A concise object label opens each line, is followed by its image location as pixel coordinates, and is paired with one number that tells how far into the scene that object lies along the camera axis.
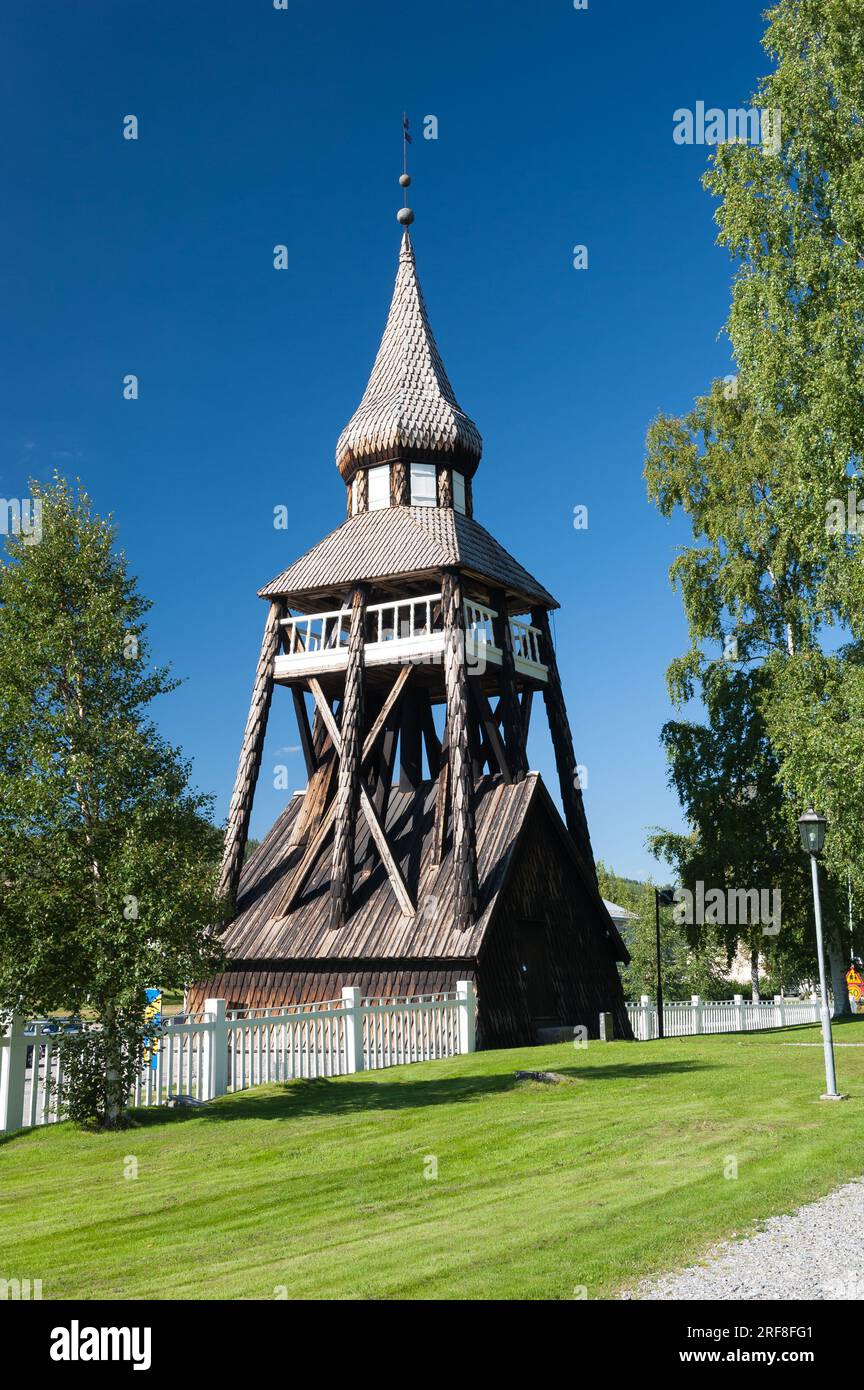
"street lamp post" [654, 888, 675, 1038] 32.97
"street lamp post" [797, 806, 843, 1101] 15.05
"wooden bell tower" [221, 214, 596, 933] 28.95
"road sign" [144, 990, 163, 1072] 14.77
